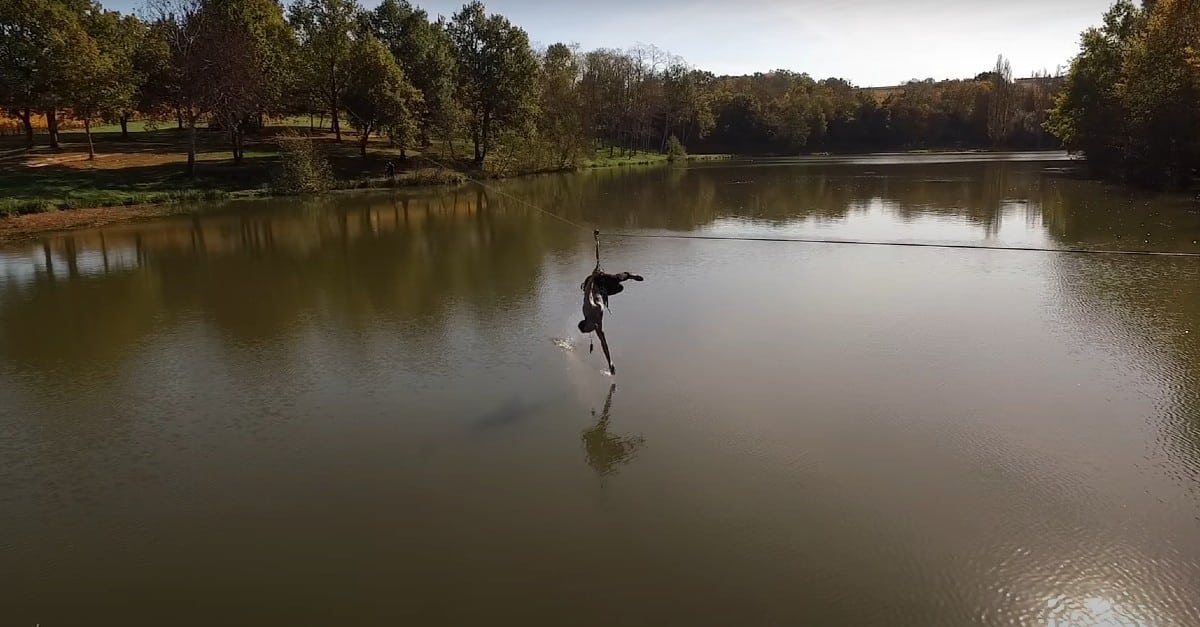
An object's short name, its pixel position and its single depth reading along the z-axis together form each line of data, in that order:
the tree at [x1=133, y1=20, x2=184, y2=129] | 38.81
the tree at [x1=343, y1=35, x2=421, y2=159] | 43.66
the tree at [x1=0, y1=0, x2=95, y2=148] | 34.25
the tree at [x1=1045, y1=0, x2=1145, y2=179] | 42.06
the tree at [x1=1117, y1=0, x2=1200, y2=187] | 32.81
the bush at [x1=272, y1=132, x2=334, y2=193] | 37.38
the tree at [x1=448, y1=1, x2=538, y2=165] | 51.75
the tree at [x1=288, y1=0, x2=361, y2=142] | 45.53
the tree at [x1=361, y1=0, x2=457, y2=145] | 48.16
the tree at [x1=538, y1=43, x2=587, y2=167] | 56.56
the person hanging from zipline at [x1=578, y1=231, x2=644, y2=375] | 9.91
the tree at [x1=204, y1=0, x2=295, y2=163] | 36.41
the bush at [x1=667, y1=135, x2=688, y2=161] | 75.00
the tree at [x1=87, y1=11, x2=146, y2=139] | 37.06
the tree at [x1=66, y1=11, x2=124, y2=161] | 35.09
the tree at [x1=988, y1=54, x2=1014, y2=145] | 87.75
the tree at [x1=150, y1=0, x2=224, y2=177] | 35.62
